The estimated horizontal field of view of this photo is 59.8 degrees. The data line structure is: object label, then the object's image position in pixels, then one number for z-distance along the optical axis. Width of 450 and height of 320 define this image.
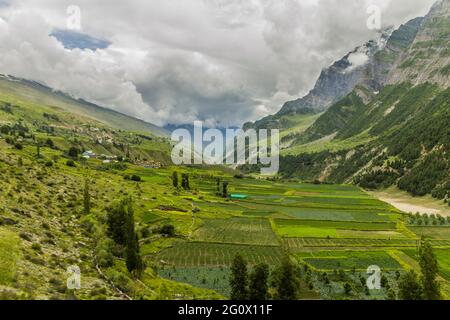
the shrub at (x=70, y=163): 188.51
